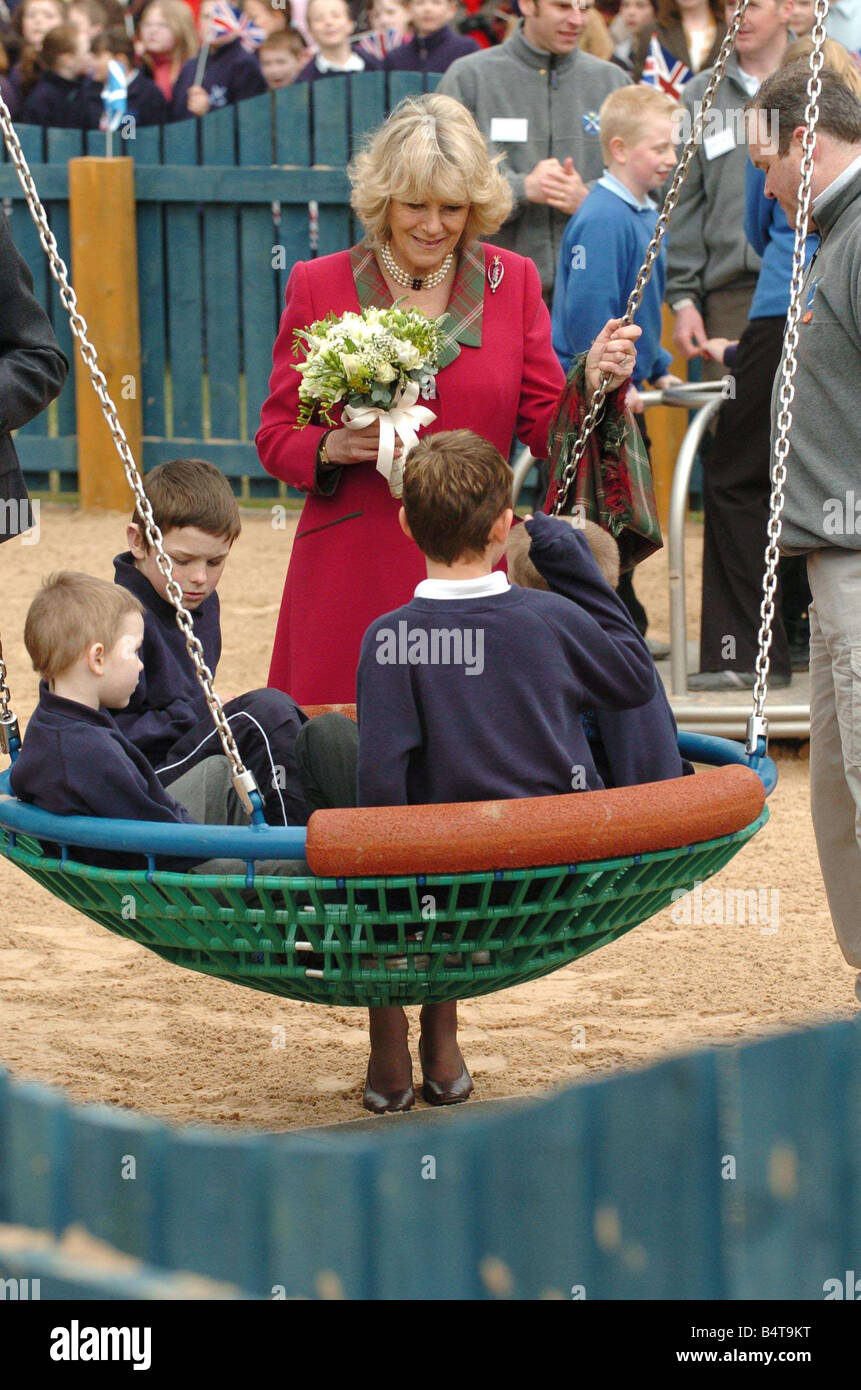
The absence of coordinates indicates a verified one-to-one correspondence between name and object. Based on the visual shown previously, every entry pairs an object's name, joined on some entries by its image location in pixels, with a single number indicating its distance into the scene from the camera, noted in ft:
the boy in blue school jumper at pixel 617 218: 38.65
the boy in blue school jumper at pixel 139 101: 68.80
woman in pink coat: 25.08
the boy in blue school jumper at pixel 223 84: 69.82
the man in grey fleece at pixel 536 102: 46.37
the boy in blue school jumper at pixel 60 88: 69.67
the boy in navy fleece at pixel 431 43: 62.13
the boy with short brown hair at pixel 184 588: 23.36
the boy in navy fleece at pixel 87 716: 19.83
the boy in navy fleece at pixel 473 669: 19.12
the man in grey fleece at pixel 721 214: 41.73
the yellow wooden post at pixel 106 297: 62.54
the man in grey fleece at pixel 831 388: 23.58
